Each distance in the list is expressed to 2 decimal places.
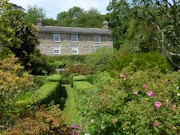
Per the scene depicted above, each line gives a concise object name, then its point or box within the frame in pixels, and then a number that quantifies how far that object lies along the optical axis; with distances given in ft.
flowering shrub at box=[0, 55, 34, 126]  13.67
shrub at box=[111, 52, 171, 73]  36.99
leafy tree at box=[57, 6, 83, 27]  244.42
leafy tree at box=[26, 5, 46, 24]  192.54
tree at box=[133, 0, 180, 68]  43.48
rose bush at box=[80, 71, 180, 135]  12.65
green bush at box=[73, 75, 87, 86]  43.95
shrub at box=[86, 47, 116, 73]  67.64
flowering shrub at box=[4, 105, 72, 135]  12.41
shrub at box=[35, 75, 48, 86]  54.22
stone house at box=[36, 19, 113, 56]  115.34
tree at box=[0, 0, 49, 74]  54.45
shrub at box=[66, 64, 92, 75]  72.18
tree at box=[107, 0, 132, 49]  49.47
